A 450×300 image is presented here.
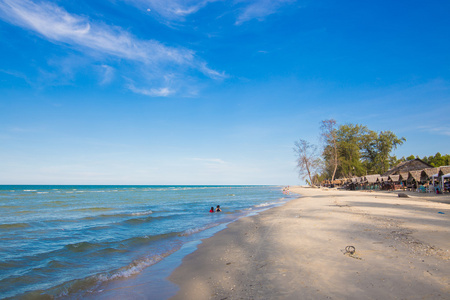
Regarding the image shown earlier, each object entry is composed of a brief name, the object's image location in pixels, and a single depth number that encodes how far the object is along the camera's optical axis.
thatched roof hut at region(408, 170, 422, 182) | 31.89
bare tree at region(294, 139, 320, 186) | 56.78
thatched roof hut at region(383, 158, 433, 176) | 35.78
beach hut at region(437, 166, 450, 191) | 24.56
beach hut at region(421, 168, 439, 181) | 28.48
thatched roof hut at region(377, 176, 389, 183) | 38.12
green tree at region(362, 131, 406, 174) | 58.00
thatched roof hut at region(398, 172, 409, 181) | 35.08
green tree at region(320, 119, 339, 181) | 52.75
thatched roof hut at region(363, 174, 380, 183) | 40.57
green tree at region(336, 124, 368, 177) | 55.82
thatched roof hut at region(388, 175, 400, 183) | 36.78
